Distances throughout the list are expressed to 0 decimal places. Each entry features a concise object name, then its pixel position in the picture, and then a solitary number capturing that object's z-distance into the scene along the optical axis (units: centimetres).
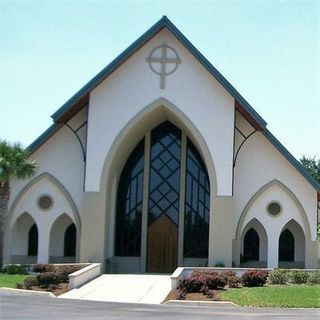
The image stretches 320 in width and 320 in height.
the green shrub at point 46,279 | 2480
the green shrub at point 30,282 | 2453
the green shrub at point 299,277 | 2603
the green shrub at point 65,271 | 2582
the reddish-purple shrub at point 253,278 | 2481
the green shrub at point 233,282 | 2442
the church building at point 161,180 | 3203
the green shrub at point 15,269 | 2972
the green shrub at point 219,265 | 3064
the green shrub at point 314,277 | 2581
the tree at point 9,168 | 3188
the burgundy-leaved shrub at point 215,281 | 2316
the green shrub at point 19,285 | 2437
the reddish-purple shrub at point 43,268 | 2795
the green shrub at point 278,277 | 2581
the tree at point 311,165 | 6486
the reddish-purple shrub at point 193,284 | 2262
